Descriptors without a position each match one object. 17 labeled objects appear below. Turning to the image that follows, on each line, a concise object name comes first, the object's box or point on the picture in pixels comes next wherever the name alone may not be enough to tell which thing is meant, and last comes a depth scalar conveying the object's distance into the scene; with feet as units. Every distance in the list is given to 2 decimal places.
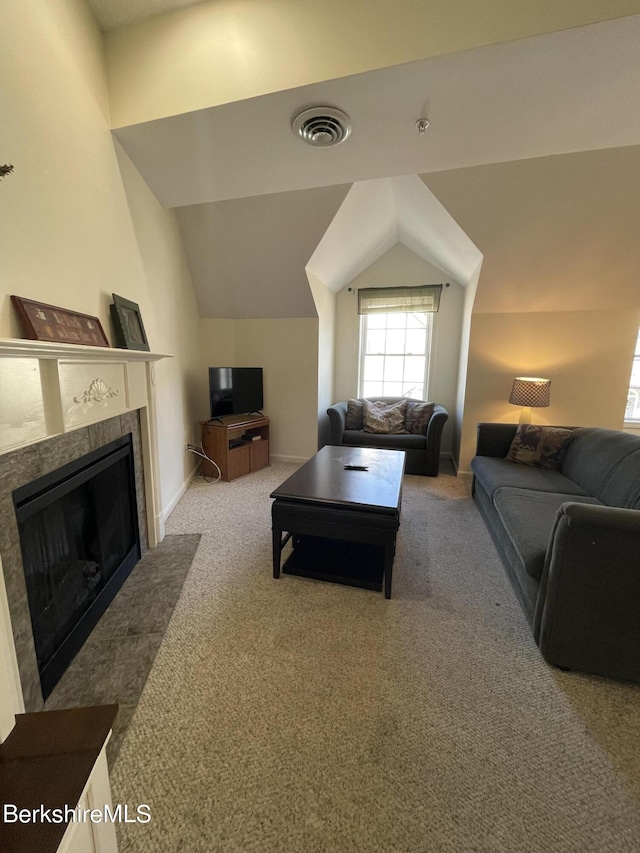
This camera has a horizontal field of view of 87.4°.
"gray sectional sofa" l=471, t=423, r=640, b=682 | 4.27
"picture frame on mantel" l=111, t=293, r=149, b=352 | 6.40
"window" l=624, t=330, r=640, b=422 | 14.10
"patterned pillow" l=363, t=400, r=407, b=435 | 13.65
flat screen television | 11.68
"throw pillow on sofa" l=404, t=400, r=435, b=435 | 13.61
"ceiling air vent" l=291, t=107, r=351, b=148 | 5.38
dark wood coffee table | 5.98
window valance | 14.40
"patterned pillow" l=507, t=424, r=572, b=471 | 8.91
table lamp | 10.65
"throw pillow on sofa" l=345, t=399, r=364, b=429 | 14.26
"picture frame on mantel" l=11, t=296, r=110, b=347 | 4.12
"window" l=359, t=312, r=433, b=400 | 15.34
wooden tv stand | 11.64
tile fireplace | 3.68
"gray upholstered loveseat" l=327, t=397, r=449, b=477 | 12.46
